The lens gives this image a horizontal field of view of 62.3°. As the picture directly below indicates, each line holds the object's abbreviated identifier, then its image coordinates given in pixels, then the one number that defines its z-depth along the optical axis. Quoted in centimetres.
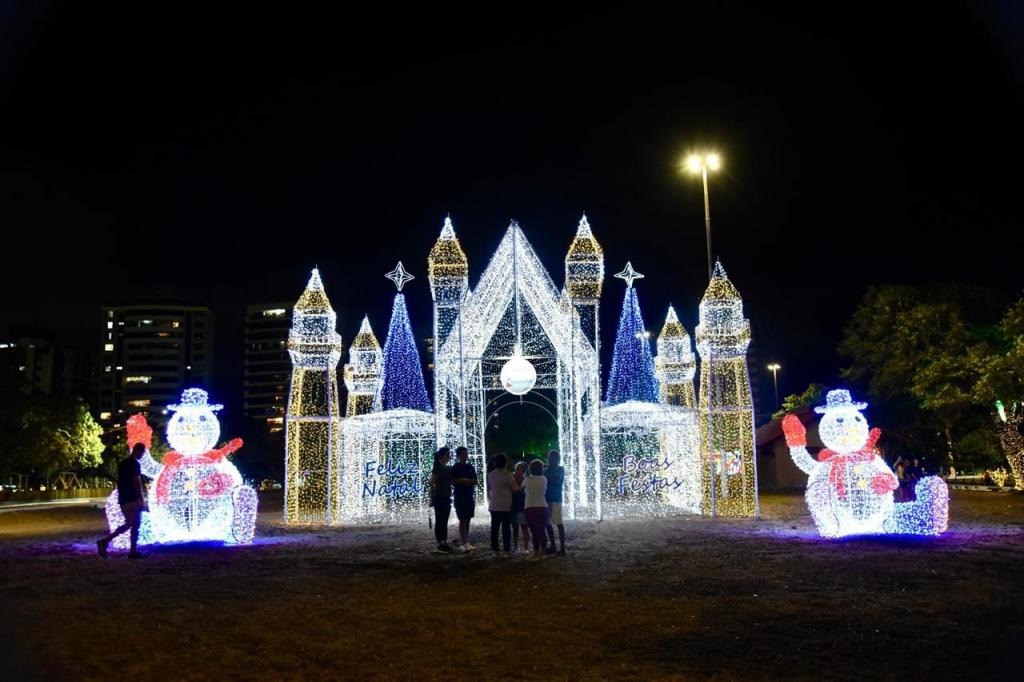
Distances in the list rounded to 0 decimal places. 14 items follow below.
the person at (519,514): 1191
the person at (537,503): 1112
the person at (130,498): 1141
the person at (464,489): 1178
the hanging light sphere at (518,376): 1875
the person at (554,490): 1180
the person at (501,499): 1164
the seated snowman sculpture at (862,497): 1277
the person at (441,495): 1191
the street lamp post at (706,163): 1959
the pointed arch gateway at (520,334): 1733
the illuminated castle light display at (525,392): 1725
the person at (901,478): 1714
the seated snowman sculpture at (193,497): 1294
